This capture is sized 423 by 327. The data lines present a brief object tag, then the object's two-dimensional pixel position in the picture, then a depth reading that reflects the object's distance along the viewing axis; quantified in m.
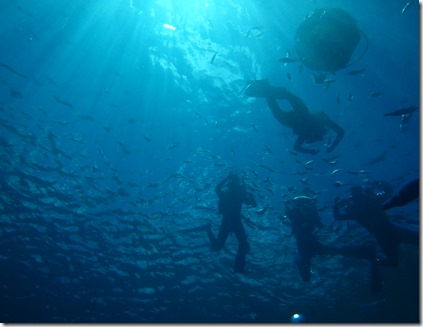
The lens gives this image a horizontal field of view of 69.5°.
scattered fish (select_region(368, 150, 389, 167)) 13.84
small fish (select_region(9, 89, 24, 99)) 13.36
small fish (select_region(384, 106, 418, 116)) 8.28
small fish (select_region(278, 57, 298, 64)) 8.77
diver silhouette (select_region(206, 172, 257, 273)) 12.33
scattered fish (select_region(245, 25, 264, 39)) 10.83
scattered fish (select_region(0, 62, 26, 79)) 12.83
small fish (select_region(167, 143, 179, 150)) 13.83
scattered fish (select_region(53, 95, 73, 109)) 13.41
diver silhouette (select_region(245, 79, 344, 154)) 9.77
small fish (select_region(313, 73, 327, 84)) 9.20
